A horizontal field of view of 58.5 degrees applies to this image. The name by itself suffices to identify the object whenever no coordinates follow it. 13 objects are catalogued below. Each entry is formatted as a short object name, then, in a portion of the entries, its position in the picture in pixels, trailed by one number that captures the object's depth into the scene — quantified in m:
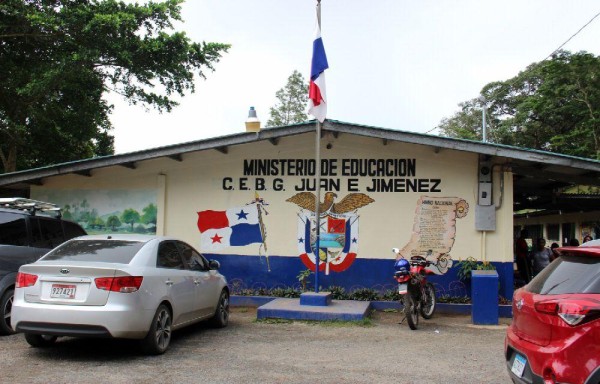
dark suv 7.81
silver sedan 6.20
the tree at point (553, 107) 27.16
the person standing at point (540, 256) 13.66
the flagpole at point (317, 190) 10.35
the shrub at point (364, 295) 11.46
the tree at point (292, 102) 52.34
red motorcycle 9.13
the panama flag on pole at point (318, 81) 10.45
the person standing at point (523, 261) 14.81
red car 3.70
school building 11.41
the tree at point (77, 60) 15.46
